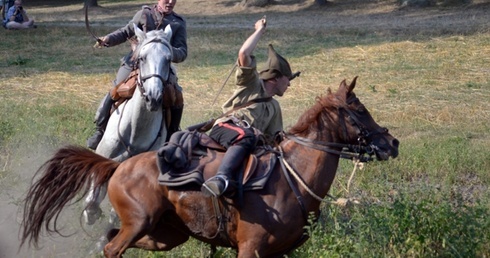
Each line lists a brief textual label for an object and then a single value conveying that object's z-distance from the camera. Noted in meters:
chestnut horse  11.66
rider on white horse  15.67
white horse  13.88
